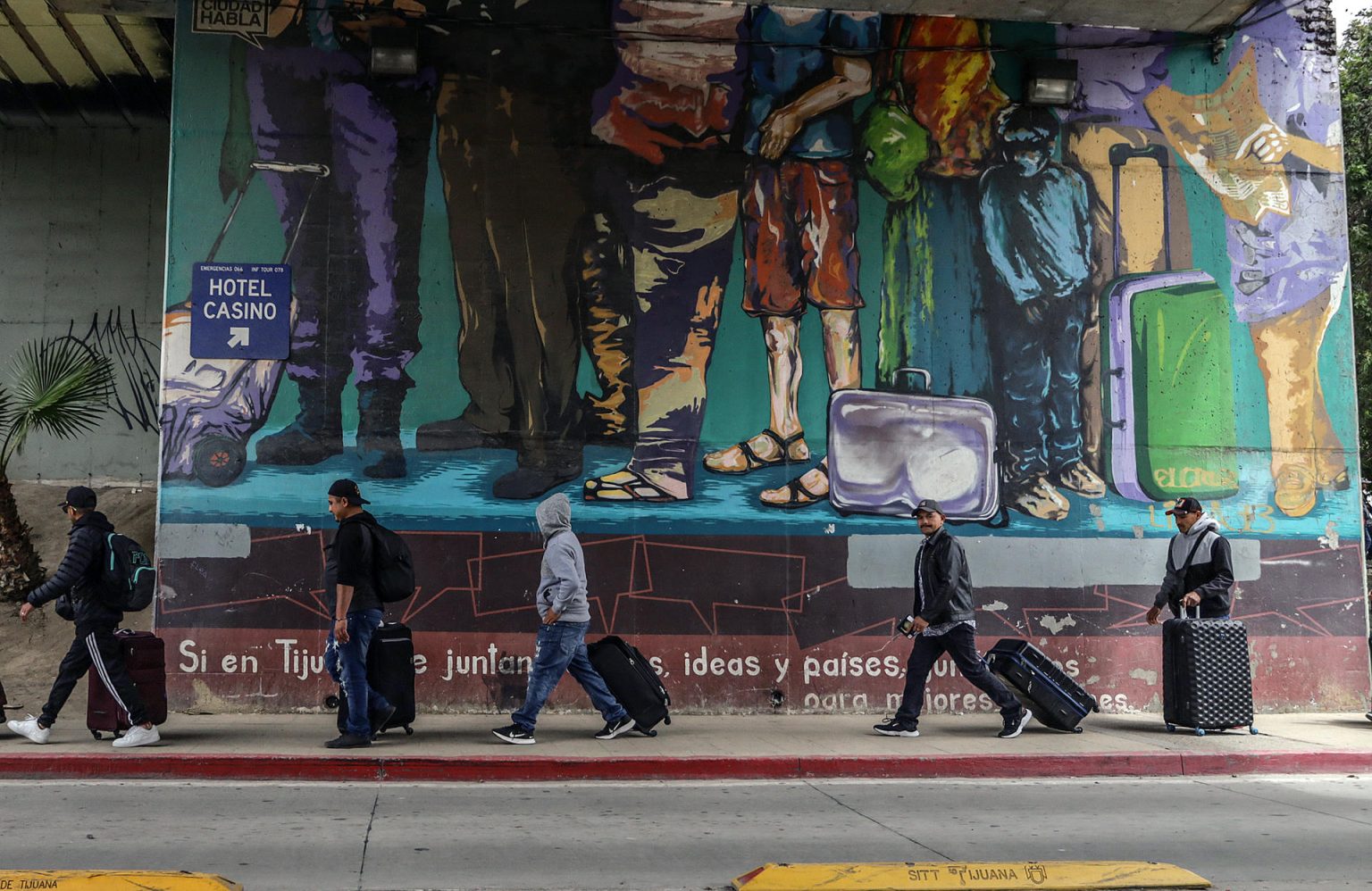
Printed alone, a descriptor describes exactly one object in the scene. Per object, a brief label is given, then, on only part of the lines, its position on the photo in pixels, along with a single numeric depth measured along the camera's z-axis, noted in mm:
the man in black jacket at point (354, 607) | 9562
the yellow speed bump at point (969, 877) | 5895
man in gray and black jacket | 11102
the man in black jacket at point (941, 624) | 10680
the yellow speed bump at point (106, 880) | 5449
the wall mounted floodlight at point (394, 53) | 11781
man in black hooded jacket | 9445
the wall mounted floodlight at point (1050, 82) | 12703
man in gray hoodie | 9992
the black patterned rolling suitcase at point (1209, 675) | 11016
